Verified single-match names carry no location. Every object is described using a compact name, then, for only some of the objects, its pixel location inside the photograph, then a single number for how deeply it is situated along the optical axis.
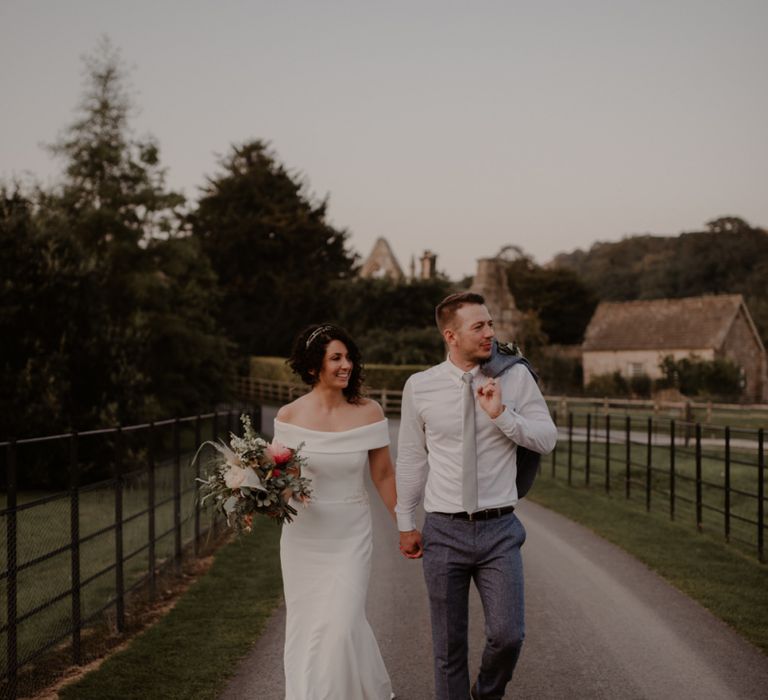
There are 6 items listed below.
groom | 4.22
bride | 4.63
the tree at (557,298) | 70.44
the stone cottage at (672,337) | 53.00
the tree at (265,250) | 54.25
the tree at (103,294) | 21.59
